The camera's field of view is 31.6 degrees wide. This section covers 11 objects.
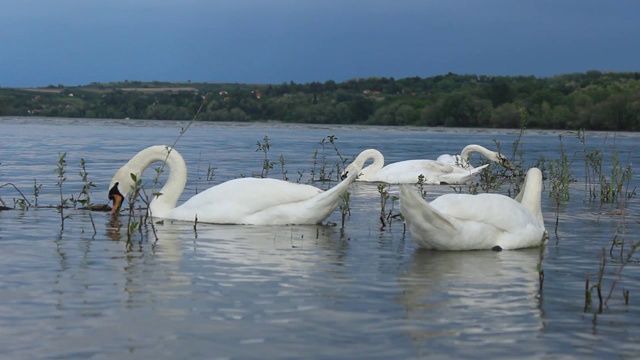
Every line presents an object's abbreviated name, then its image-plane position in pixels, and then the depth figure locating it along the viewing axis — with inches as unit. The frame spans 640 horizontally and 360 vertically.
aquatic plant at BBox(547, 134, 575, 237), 631.2
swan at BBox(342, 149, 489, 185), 801.6
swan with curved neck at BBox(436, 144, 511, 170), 815.1
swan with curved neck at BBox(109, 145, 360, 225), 487.5
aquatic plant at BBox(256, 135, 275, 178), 713.6
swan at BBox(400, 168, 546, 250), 401.7
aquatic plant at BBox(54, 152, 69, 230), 472.7
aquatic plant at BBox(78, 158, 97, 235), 459.1
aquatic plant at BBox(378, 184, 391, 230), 498.0
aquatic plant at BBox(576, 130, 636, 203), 631.8
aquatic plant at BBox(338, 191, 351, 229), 500.7
